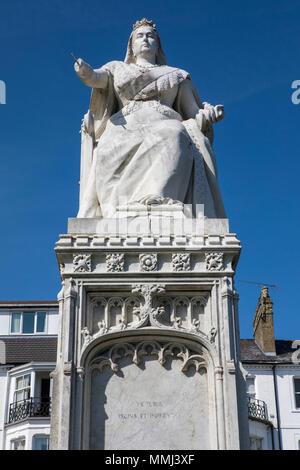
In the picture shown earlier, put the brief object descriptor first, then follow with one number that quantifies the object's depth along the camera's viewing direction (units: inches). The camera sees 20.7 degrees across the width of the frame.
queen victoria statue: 660.1
